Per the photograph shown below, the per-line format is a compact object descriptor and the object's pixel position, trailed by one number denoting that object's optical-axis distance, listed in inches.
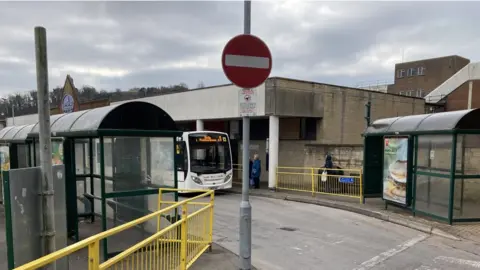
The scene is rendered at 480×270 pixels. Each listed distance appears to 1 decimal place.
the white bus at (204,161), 558.6
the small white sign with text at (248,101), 186.5
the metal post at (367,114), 544.7
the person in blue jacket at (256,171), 628.4
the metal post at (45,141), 112.8
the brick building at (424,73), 1994.3
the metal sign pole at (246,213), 186.4
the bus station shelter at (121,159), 219.6
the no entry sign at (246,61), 175.6
